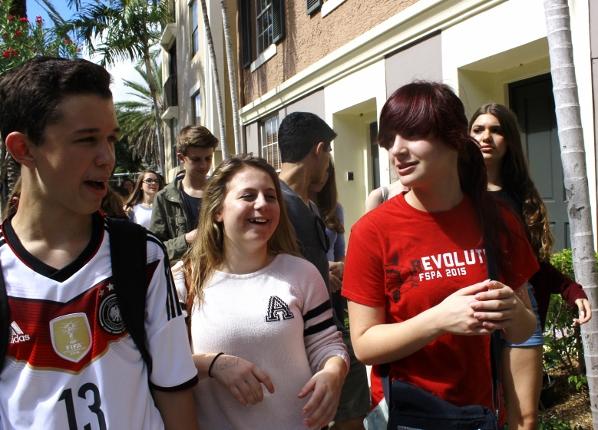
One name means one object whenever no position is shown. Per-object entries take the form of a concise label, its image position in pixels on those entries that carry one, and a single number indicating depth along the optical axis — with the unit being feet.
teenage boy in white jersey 4.80
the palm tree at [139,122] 150.00
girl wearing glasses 22.88
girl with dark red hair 6.11
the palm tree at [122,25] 67.00
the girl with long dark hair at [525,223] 9.38
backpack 5.13
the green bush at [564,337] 13.94
